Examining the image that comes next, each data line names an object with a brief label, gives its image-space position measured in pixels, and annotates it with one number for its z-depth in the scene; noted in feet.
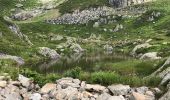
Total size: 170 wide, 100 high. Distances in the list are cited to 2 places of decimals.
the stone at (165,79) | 38.46
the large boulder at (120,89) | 36.25
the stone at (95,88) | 36.77
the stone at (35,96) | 35.40
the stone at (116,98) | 34.47
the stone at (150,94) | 36.09
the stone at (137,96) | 35.05
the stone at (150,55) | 161.30
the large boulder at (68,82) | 37.20
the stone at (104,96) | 35.07
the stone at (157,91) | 36.82
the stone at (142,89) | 36.69
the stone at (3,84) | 36.82
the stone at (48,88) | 36.73
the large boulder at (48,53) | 236.71
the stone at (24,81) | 37.80
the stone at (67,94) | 35.07
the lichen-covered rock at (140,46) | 220.20
